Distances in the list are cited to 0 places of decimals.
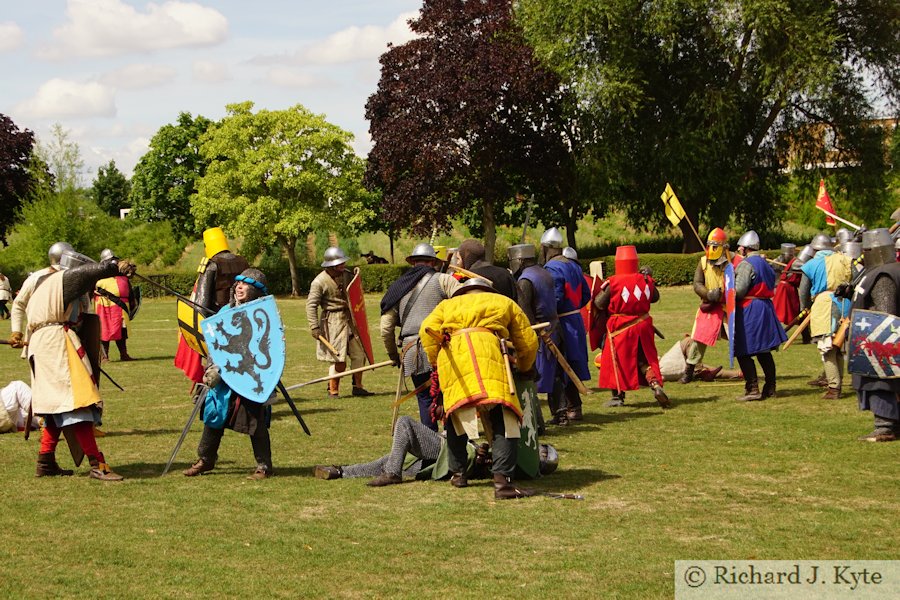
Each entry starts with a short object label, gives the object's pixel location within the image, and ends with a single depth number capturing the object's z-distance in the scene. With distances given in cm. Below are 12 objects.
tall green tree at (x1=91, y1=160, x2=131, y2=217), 9838
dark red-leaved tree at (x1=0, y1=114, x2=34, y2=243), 6128
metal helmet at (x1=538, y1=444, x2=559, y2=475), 893
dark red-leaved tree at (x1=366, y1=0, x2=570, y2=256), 4244
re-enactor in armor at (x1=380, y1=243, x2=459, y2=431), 996
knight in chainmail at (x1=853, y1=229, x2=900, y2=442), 977
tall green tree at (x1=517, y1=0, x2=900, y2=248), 3528
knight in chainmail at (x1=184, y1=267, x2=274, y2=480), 885
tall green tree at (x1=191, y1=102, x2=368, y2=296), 5588
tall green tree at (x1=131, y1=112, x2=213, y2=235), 7038
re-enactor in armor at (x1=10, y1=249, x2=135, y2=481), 894
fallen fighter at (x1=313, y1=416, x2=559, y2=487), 873
